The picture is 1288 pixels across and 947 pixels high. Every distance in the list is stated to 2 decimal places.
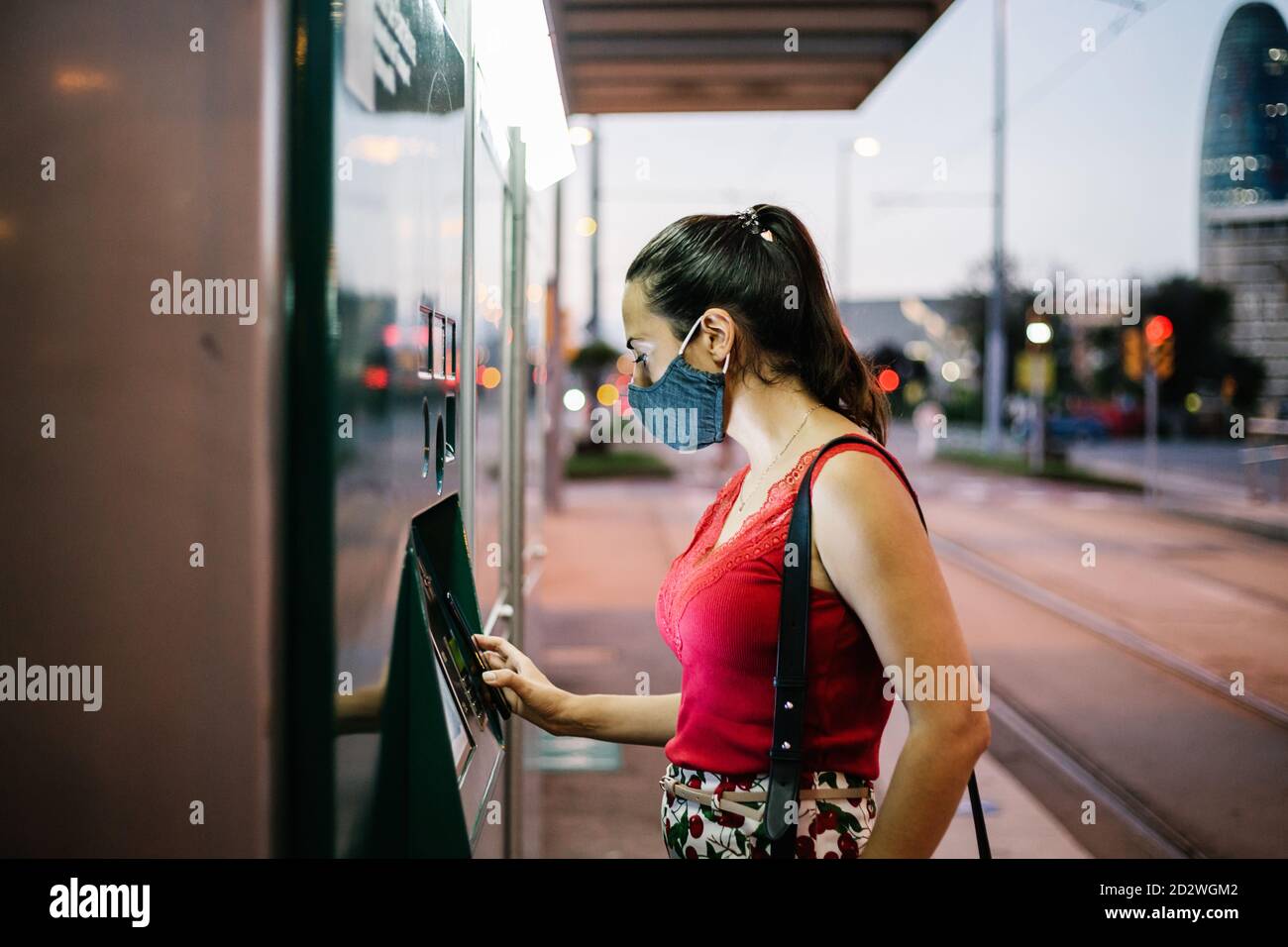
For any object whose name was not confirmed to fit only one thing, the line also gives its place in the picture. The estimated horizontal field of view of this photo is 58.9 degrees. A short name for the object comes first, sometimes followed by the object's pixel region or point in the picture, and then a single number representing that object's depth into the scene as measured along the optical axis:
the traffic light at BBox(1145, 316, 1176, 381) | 19.95
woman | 1.44
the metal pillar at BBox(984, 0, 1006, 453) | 27.92
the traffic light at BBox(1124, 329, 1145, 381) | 22.94
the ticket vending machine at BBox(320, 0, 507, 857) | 1.17
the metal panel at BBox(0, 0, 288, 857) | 1.07
